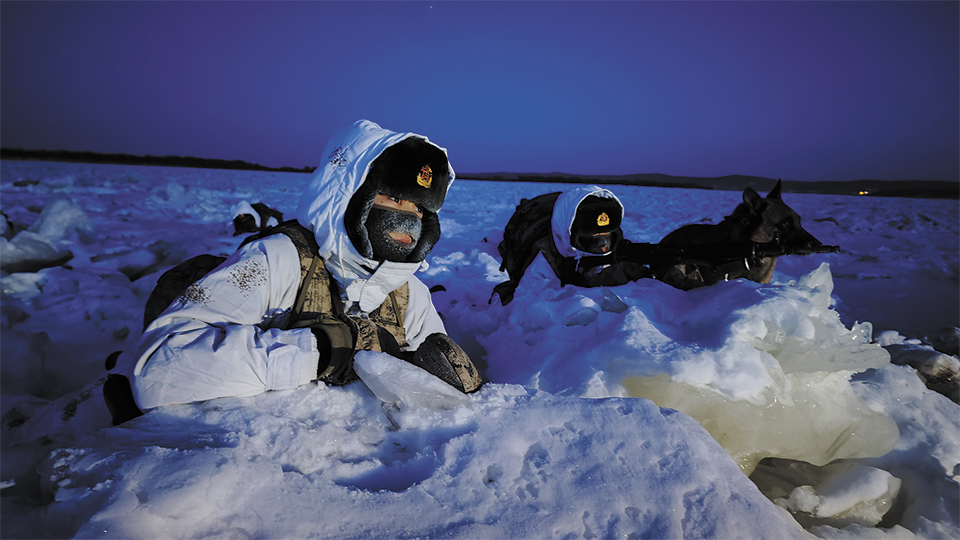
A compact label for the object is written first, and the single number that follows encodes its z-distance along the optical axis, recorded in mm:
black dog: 3703
